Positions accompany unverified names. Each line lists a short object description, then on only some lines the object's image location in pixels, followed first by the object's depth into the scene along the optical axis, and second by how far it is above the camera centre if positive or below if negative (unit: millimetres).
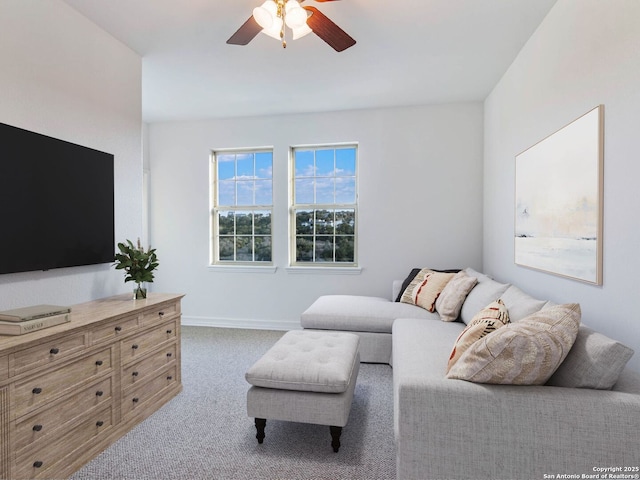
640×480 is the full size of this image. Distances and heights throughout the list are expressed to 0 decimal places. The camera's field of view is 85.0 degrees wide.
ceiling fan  1840 +1205
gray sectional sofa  1247 -703
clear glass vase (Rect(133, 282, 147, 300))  2514 -422
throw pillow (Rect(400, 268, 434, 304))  3619 -547
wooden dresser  1538 -800
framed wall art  1821 +208
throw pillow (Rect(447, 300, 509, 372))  1703 -473
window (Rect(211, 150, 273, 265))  4668 +375
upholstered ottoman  1897 -880
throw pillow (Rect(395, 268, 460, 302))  3778 -490
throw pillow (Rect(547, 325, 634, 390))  1278 -490
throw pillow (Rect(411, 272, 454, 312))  3346 -546
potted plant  2504 -224
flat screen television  1903 +195
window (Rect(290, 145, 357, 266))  4469 +366
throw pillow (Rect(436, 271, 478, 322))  2996 -553
